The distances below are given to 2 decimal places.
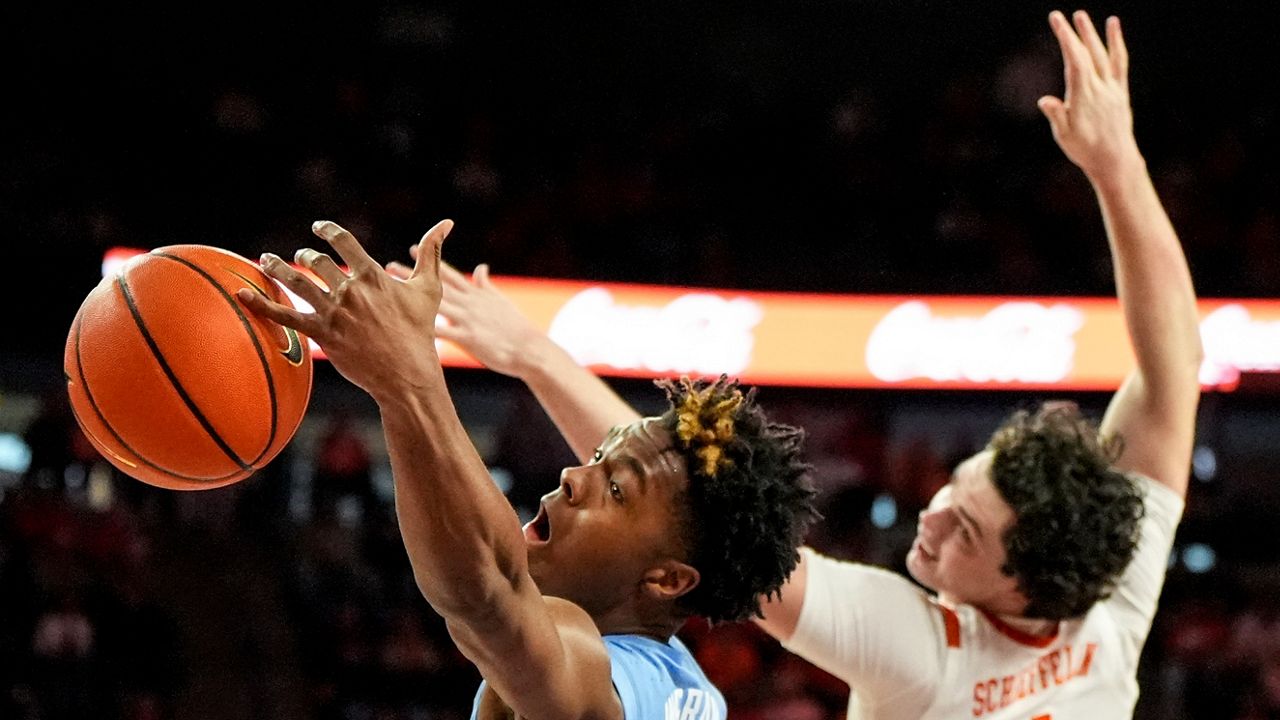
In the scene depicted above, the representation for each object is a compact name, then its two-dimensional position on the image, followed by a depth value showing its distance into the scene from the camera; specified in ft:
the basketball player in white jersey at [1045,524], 11.85
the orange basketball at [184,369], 10.49
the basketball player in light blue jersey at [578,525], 9.92
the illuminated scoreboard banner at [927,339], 27.94
